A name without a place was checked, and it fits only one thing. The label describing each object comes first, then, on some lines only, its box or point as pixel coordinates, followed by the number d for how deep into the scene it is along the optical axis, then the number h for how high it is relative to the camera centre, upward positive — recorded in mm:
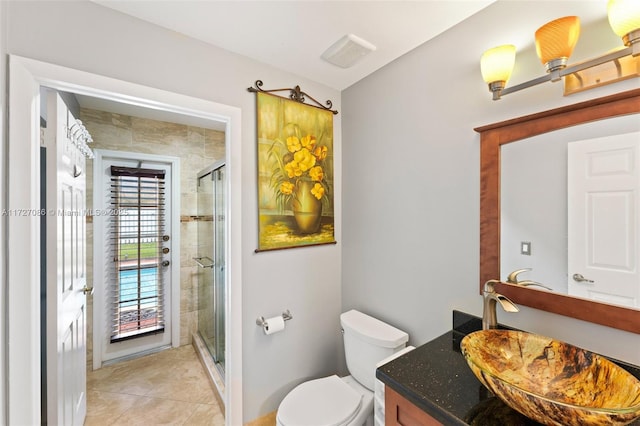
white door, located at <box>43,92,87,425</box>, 1172 -283
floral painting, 1733 +275
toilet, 1388 -1049
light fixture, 825 +560
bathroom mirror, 906 +85
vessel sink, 611 -491
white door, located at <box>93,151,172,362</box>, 2410 -405
